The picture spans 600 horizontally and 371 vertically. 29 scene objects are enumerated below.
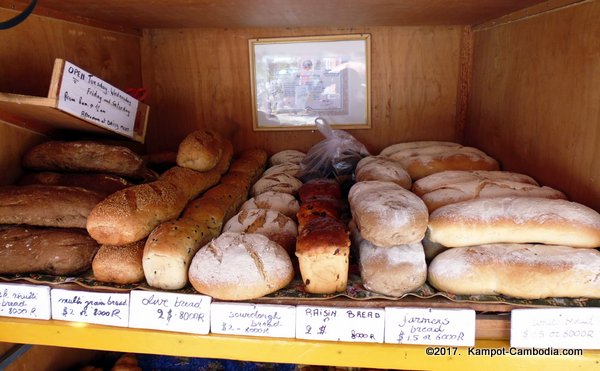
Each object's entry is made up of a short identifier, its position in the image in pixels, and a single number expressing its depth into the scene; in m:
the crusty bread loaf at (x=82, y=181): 1.33
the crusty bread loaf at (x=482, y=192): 1.23
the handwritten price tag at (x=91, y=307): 1.07
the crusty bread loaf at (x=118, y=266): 1.09
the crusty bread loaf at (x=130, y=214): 1.10
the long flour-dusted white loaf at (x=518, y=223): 1.03
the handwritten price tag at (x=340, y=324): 0.99
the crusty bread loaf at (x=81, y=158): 1.37
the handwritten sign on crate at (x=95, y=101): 1.17
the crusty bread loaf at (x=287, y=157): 1.93
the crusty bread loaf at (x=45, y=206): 1.16
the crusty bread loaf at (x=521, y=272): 0.95
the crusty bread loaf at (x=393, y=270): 1.01
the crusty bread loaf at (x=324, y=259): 1.00
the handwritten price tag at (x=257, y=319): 1.01
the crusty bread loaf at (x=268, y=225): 1.22
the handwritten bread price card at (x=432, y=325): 0.97
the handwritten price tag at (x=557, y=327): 0.93
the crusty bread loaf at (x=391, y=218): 1.01
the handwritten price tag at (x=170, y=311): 1.03
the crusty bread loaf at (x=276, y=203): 1.45
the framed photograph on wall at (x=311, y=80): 1.92
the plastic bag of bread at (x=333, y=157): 1.76
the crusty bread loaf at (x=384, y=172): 1.42
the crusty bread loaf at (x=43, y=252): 1.12
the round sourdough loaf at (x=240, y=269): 1.00
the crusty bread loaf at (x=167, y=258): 1.05
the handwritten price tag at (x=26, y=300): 1.11
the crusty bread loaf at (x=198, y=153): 1.53
